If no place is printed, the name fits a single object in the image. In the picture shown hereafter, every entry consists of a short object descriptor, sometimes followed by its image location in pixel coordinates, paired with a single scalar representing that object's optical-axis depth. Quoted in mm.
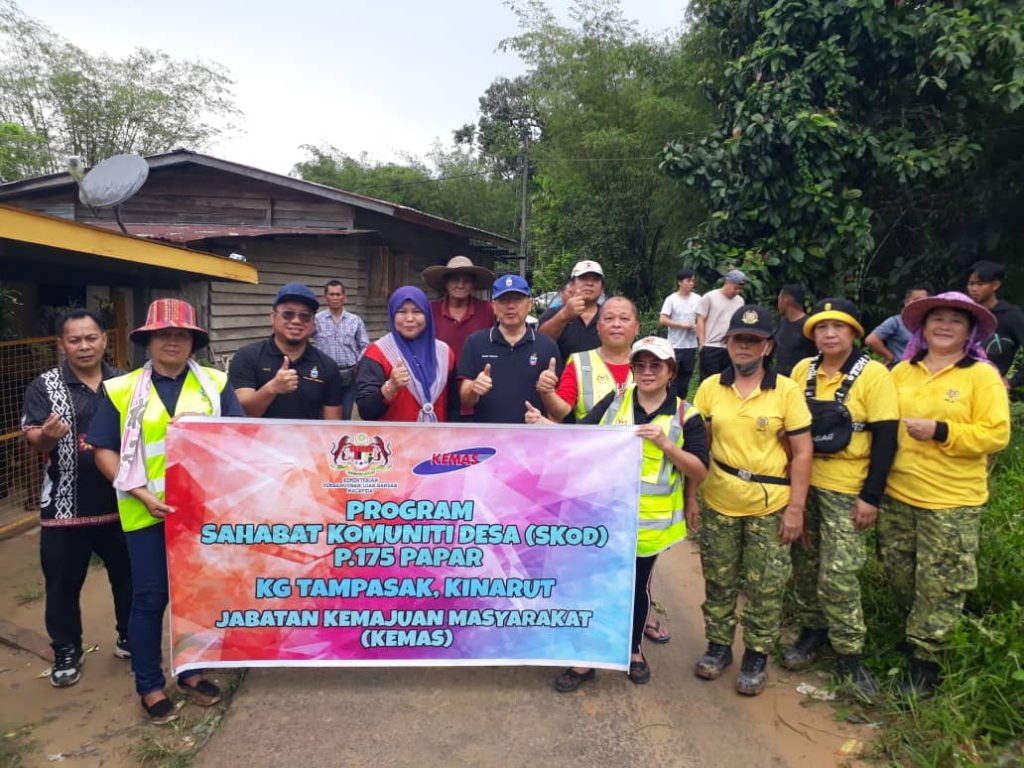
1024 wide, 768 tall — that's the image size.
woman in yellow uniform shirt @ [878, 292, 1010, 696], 2734
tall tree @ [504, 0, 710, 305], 16781
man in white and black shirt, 2961
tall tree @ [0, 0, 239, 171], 24266
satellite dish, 5914
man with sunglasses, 3312
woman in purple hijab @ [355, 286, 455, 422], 3373
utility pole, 20106
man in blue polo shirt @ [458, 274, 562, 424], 3355
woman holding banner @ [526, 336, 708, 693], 2889
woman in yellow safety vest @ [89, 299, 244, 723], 2730
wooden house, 9109
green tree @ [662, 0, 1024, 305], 6625
